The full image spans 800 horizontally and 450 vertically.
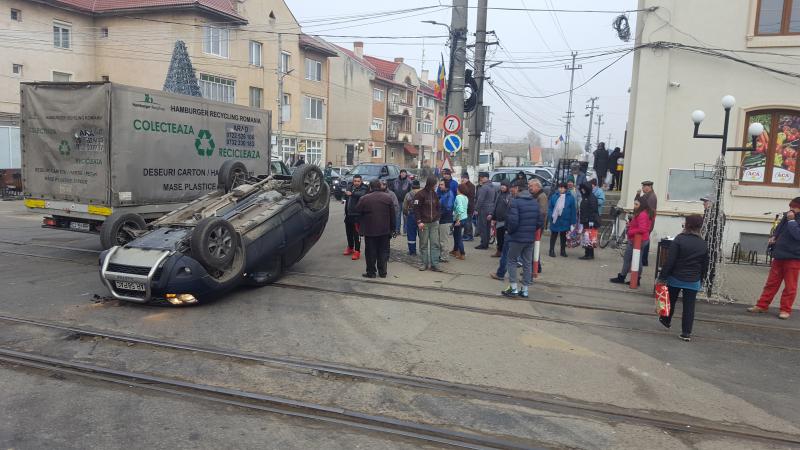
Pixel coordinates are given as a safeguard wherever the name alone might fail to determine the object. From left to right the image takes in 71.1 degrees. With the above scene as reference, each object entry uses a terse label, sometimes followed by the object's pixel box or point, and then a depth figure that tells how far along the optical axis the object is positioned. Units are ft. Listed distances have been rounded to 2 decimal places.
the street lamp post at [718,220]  30.40
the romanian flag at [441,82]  65.46
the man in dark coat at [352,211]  37.83
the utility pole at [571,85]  167.63
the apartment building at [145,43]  96.27
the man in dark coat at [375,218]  31.24
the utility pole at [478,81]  49.75
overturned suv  23.76
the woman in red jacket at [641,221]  32.68
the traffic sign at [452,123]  45.50
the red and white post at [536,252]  33.42
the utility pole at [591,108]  254.27
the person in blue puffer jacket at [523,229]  27.96
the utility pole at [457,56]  47.50
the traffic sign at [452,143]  46.14
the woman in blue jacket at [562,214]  41.04
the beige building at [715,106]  43.62
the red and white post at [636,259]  32.71
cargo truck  33.37
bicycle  48.19
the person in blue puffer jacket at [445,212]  38.11
